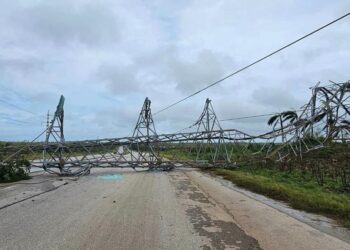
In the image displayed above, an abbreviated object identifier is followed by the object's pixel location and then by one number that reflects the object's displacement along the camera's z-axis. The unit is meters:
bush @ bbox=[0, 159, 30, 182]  26.92
